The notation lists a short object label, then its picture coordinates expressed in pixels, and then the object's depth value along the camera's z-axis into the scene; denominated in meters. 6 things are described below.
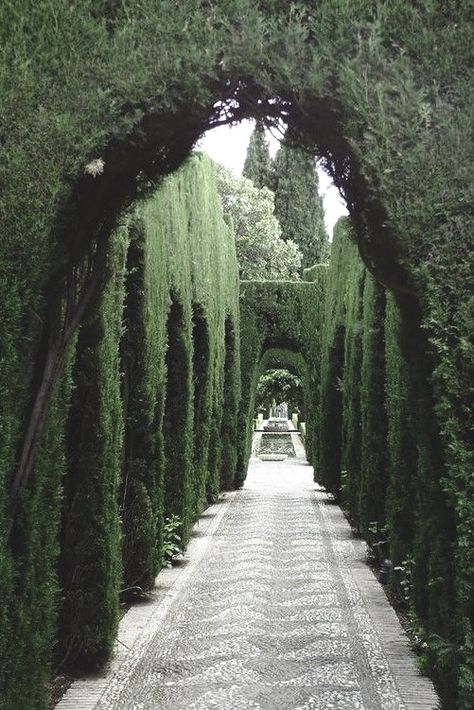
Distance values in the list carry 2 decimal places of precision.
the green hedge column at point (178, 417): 9.52
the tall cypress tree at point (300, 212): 40.56
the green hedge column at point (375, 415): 9.00
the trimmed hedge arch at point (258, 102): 3.25
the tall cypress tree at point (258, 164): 41.50
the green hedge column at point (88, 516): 5.41
